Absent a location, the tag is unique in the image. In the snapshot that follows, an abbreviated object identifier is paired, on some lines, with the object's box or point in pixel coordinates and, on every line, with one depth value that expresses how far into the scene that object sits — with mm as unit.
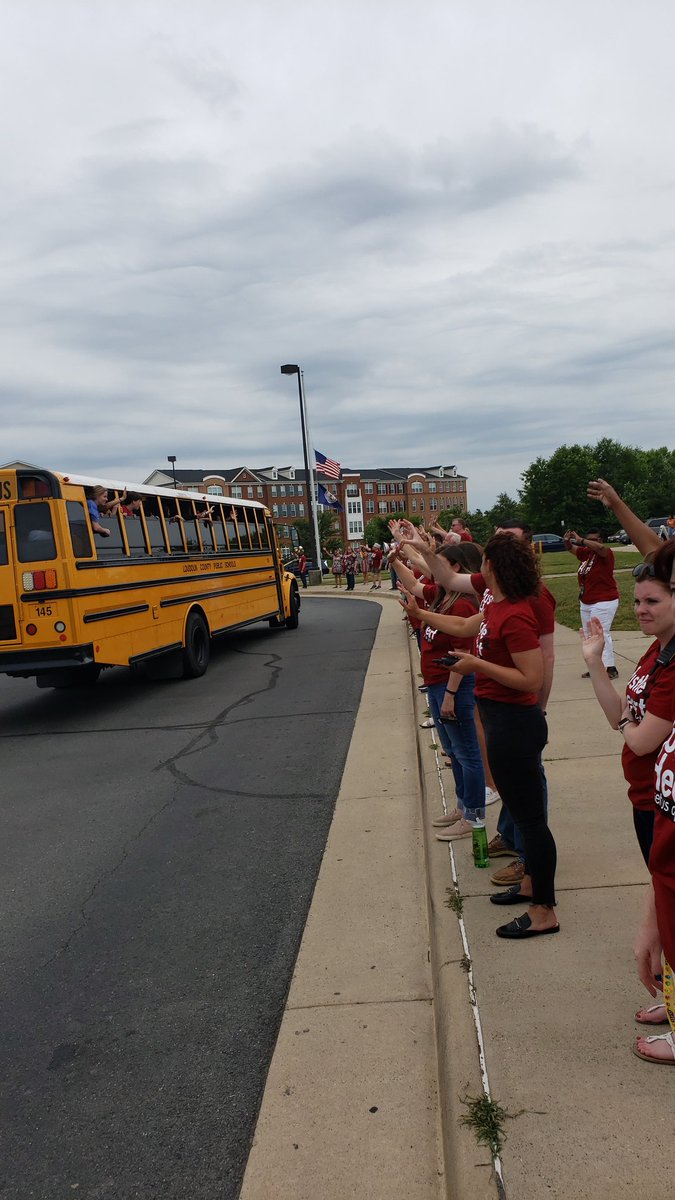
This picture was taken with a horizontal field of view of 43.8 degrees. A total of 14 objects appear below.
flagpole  34375
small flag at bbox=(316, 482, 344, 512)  35156
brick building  113125
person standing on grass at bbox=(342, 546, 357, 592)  30781
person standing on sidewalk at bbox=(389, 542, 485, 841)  4781
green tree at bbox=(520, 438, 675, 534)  78438
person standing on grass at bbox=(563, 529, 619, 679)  8578
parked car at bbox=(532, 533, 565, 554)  59438
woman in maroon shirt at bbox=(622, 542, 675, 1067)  2098
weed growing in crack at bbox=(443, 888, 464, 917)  3996
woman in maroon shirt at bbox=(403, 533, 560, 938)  3531
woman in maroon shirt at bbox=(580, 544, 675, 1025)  2369
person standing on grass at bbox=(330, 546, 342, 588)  33000
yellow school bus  9562
